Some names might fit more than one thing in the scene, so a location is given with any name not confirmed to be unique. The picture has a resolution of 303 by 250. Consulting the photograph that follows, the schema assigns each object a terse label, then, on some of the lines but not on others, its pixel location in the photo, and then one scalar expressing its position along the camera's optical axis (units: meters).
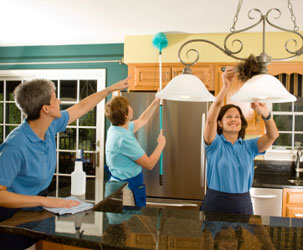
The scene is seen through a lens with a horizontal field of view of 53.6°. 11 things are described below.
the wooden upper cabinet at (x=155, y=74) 3.27
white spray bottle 1.58
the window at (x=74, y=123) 3.93
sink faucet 3.32
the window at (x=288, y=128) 3.48
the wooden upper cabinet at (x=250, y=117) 3.21
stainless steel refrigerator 2.96
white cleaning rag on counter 1.30
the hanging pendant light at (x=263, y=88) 1.07
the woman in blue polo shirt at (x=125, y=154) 2.07
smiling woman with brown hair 1.80
